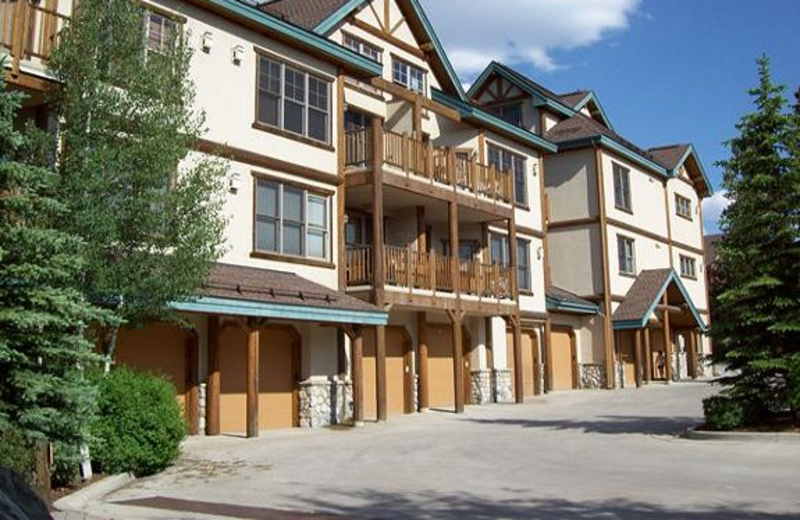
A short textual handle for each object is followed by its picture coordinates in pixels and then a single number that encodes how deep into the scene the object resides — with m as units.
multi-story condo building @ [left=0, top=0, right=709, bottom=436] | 18.39
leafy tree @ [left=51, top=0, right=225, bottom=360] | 12.41
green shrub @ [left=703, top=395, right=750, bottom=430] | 16.64
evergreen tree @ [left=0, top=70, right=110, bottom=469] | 10.29
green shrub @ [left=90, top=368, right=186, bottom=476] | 12.28
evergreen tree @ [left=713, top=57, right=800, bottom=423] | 16.86
